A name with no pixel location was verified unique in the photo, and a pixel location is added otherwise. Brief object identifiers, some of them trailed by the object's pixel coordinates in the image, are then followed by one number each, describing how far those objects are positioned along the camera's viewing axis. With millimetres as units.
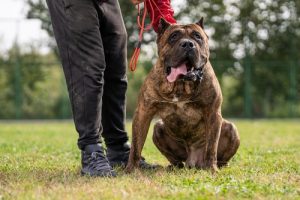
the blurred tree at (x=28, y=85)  18391
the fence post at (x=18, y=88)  18312
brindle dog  4582
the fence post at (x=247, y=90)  19141
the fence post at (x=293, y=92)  18953
